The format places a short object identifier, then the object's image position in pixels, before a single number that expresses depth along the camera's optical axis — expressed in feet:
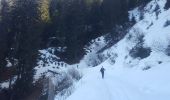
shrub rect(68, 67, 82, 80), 54.13
